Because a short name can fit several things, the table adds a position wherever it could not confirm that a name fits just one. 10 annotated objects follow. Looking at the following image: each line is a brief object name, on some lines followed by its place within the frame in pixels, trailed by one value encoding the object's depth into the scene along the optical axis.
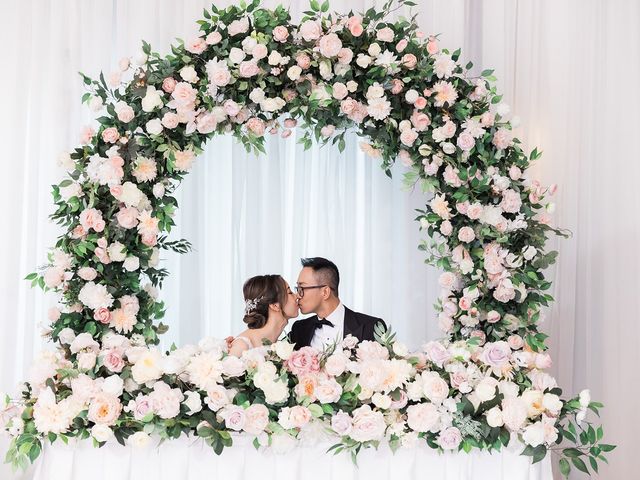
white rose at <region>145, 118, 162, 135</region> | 3.16
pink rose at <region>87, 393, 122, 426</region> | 2.29
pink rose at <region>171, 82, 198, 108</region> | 3.14
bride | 3.49
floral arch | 2.43
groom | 3.59
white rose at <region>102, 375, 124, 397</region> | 2.34
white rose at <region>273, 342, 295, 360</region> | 2.48
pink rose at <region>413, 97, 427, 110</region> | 3.32
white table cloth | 2.40
